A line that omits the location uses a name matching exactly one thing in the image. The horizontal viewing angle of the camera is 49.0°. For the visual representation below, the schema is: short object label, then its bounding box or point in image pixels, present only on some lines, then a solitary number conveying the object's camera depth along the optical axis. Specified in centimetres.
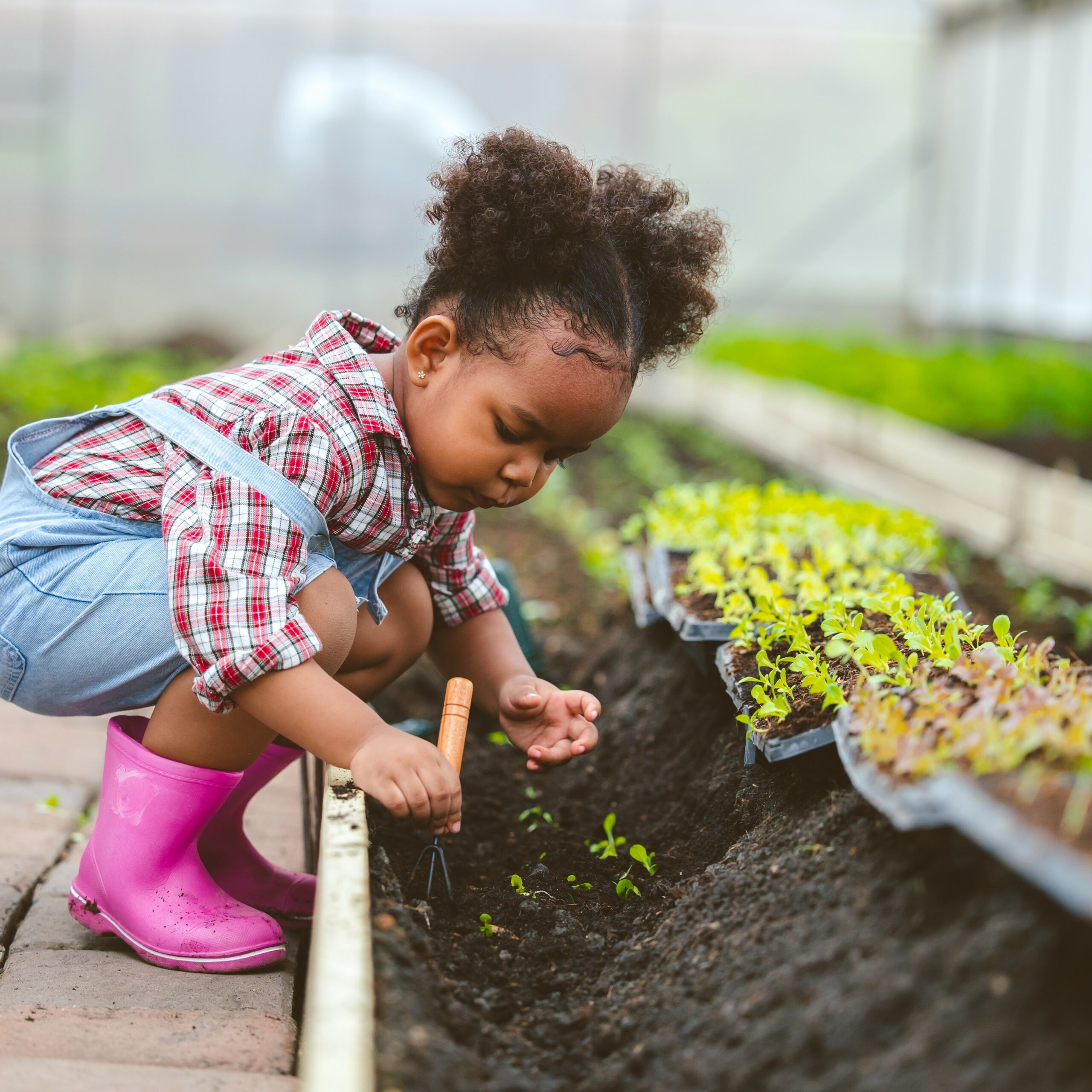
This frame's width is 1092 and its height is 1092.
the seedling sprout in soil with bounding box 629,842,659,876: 181
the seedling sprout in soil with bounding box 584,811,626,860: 195
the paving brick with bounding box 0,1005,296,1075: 151
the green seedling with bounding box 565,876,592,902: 182
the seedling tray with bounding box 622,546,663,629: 269
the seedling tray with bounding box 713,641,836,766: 158
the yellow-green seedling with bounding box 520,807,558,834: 215
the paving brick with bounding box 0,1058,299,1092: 142
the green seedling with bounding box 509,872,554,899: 180
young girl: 163
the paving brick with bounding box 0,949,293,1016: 166
